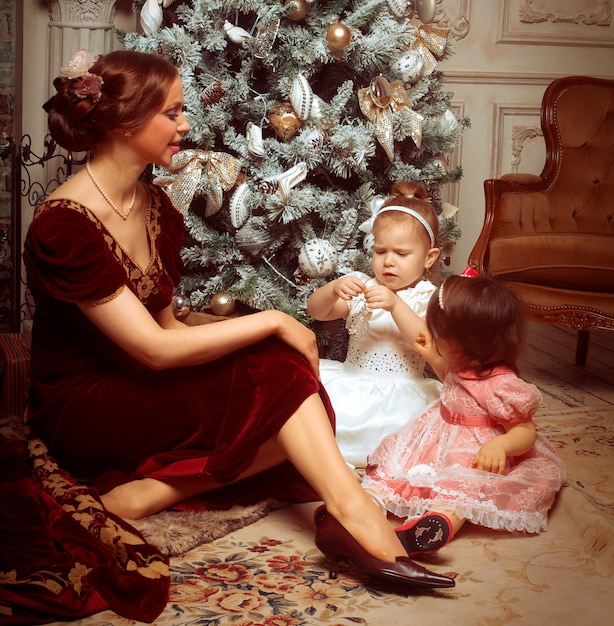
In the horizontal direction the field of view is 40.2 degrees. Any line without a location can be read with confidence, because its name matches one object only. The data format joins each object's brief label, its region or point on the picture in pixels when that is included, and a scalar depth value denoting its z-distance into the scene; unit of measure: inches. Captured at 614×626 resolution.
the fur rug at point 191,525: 69.5
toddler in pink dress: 74.5
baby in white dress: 91.8
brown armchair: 127.0
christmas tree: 112.0
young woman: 66.9
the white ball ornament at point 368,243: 114.1
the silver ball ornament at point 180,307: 116.0
